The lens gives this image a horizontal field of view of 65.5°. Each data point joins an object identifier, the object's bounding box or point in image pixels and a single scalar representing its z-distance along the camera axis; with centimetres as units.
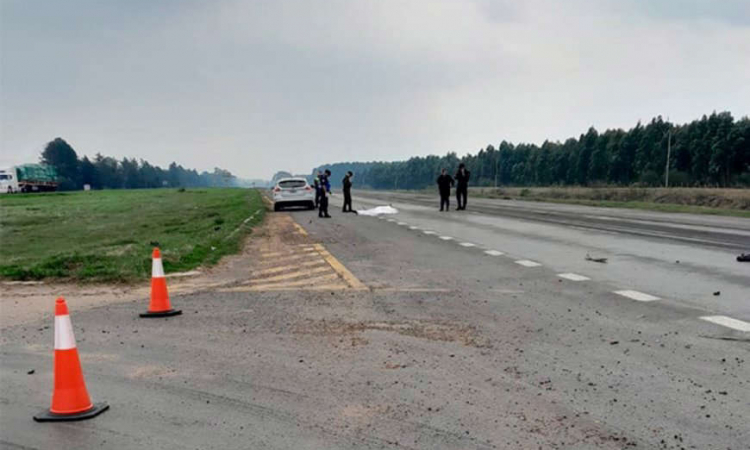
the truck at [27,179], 7419
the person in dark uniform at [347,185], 2599
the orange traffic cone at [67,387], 396
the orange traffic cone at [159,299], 684
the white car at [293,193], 2931
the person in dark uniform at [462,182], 2653
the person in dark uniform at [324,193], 2341
